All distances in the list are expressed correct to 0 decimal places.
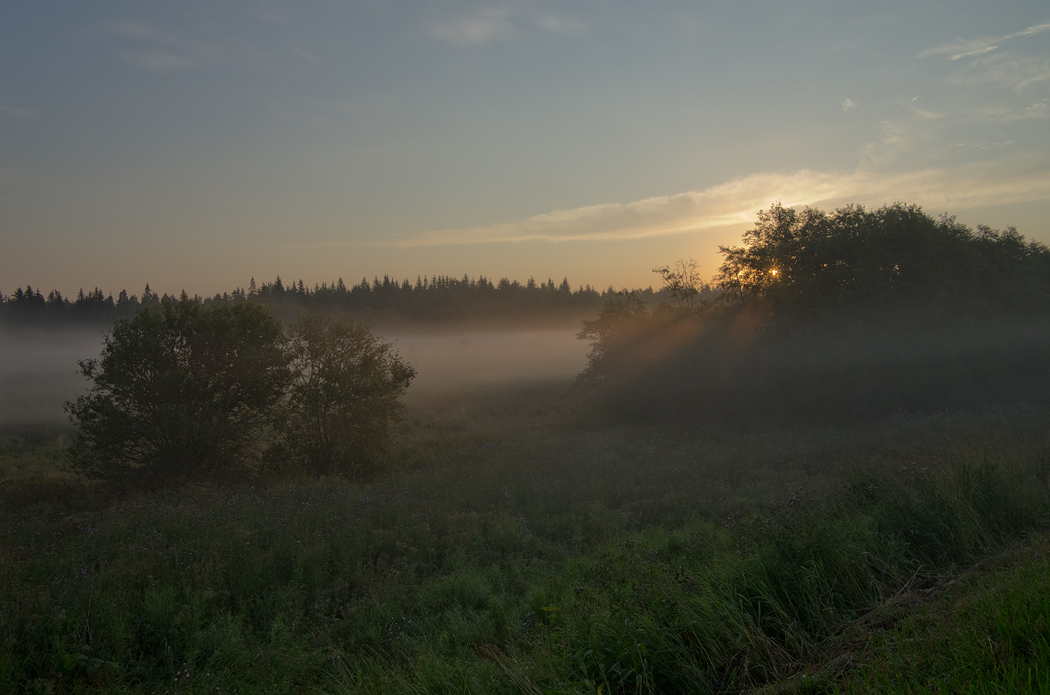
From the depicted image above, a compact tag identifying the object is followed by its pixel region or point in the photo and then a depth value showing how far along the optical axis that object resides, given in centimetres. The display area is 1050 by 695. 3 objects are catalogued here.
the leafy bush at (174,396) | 1468
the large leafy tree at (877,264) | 2514
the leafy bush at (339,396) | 1773
